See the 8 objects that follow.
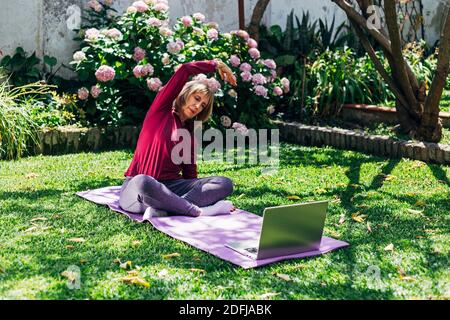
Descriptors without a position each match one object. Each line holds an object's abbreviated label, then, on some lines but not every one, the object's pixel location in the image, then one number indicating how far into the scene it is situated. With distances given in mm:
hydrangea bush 8844
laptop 4668
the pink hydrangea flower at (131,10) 9031
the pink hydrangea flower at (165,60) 8797
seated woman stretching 5871
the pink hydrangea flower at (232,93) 9148
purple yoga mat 4859
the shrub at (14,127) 7832
